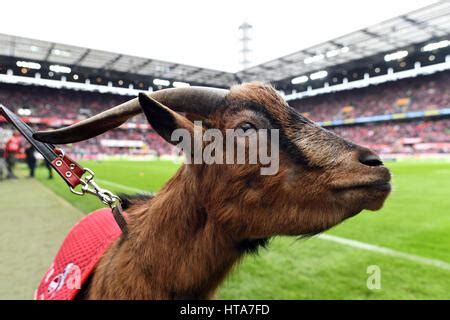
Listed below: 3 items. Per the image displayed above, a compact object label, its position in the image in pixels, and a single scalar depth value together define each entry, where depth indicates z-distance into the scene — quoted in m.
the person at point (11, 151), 13.11
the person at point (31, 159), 14.59
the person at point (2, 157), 13.39
